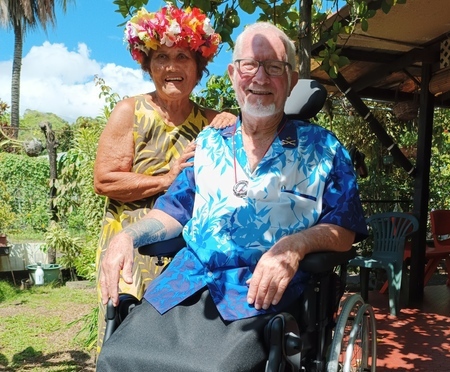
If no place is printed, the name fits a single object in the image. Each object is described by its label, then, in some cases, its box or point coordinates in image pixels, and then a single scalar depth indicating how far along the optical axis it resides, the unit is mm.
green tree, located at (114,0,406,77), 2559
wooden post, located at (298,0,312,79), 2631
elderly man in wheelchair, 1585
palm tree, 21078
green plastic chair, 4805
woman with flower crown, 2107
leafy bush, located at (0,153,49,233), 8875
